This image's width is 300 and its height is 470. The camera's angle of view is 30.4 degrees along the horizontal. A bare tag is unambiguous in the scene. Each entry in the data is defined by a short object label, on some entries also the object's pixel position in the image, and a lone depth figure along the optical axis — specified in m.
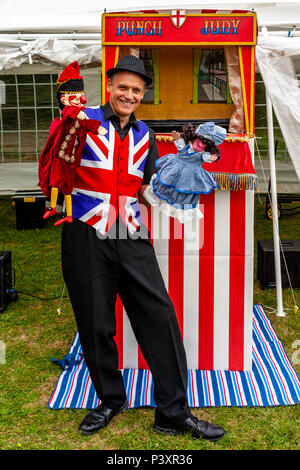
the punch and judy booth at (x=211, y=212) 2.75
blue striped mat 2.75
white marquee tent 4.00
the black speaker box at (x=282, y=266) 4.46
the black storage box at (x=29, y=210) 6.37
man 2.31
